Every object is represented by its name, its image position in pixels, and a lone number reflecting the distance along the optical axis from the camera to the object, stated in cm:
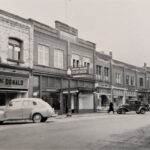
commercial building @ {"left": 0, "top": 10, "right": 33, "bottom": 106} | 2727
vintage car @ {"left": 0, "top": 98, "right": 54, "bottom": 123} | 2177
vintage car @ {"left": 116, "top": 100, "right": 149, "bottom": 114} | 3716
